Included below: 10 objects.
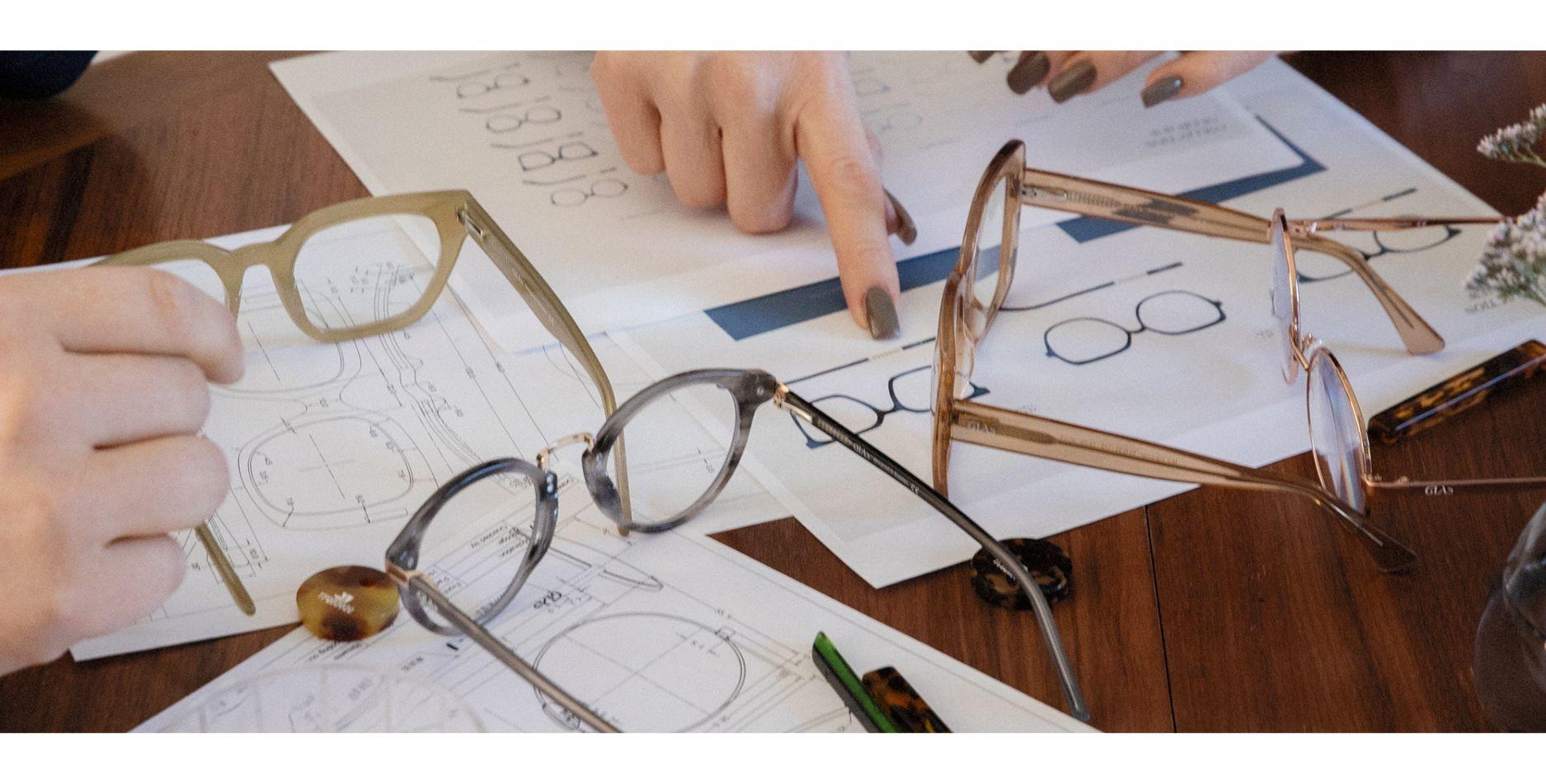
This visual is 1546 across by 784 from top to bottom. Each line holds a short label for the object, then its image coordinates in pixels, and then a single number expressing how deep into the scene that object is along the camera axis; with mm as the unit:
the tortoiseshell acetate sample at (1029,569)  827
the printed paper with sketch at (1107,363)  864
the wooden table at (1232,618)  805
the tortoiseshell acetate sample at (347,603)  818
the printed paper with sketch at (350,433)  840
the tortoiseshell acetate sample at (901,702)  796
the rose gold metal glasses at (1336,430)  850
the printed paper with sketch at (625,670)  801
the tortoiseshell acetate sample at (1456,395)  886
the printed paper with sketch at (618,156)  972
